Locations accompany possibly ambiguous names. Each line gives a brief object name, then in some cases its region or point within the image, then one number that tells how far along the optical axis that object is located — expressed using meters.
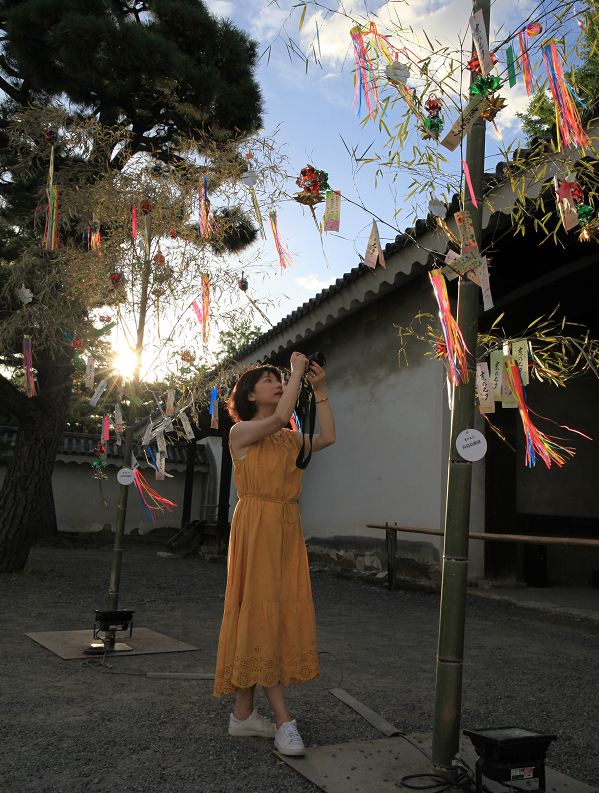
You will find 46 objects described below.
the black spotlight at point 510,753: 1.64
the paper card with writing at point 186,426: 4.67
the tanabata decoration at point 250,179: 4.13
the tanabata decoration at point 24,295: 5.77
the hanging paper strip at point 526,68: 1.95
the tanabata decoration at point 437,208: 2.13
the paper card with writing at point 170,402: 4.86
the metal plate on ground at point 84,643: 3.45
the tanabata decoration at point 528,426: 2.05
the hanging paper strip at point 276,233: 4.33
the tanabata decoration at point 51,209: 4.97
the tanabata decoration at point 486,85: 1.93
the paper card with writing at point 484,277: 1.96
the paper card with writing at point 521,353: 2.05
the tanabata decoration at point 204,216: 4.51
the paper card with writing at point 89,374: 4.65
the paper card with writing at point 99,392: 4.16
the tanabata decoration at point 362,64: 2.07
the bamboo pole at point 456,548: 1.85
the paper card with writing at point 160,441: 4.69
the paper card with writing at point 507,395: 2.12
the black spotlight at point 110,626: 3.37
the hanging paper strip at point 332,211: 2.55
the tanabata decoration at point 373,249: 2.39
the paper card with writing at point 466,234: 1.97
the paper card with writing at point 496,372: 2.13
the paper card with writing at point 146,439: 4.30
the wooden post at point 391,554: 6.06
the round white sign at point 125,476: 3.56
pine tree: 5.85
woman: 2.13
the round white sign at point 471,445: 1.86
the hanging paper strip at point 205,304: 4.64
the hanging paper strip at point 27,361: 5.85
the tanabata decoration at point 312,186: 2.63
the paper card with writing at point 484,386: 2.05
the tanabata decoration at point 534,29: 1.95
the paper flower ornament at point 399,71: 2.01
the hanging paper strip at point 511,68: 1.97
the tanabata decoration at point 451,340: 1.98
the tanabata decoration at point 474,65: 2.01
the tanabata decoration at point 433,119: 2.04
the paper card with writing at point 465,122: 1.98
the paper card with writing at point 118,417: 4.41
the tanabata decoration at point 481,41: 1.89
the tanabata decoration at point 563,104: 1.84
